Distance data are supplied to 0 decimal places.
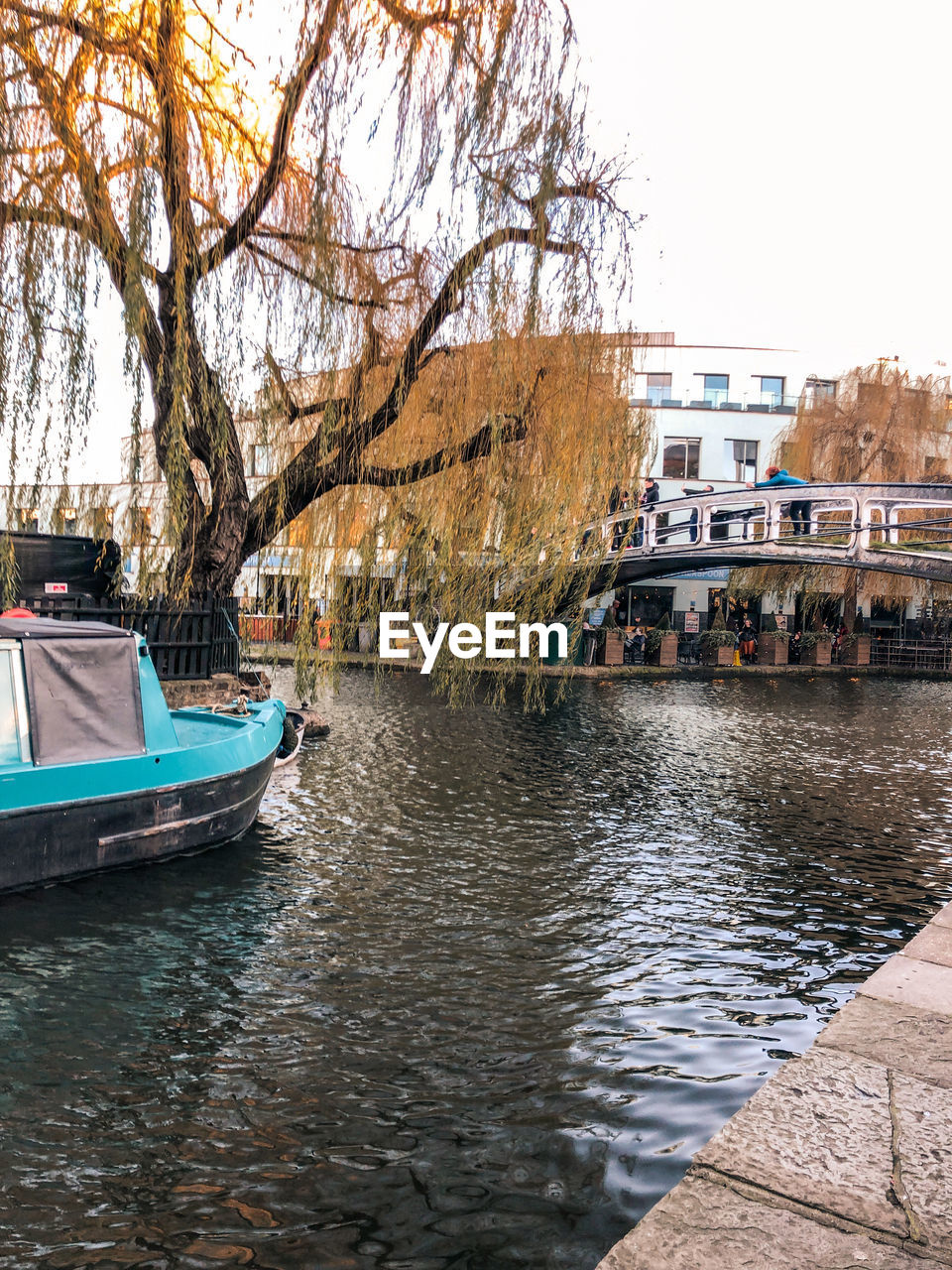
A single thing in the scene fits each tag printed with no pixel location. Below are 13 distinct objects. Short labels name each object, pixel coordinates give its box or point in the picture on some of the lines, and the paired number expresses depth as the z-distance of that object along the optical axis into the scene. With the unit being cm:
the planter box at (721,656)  3250
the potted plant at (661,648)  3145
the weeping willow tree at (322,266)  846
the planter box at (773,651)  3338
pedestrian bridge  2214
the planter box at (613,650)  3047
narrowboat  669
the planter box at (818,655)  3416
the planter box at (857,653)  3500
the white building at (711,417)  4209
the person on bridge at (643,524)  2658
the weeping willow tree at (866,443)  3356
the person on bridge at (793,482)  2429
